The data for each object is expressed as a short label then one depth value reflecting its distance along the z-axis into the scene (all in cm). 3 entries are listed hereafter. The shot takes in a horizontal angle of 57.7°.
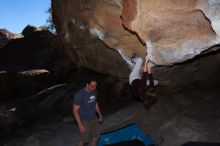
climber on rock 438
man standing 426
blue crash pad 459
